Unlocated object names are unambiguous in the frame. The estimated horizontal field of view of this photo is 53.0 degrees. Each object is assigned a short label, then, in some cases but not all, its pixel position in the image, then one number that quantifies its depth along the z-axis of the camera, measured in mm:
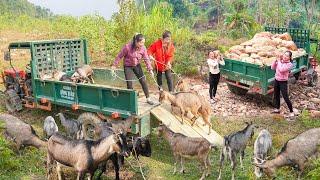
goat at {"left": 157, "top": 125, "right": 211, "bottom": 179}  5205
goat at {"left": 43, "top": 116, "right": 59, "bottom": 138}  6276
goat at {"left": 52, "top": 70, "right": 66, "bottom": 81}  7411
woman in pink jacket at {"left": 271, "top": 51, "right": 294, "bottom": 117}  7477
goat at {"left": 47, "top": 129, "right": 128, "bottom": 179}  4744
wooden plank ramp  6093
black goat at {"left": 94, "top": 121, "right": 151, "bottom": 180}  5265
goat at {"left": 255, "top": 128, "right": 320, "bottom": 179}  5007
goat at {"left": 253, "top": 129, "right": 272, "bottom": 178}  5249
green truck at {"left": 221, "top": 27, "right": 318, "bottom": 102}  8086
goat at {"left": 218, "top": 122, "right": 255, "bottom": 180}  5308
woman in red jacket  6897
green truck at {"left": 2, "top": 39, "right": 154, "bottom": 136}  6031
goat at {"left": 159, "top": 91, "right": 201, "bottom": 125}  6329
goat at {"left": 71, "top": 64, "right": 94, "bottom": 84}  7536
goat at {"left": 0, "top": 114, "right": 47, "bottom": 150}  5957
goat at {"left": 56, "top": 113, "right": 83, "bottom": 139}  6162
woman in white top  8471
